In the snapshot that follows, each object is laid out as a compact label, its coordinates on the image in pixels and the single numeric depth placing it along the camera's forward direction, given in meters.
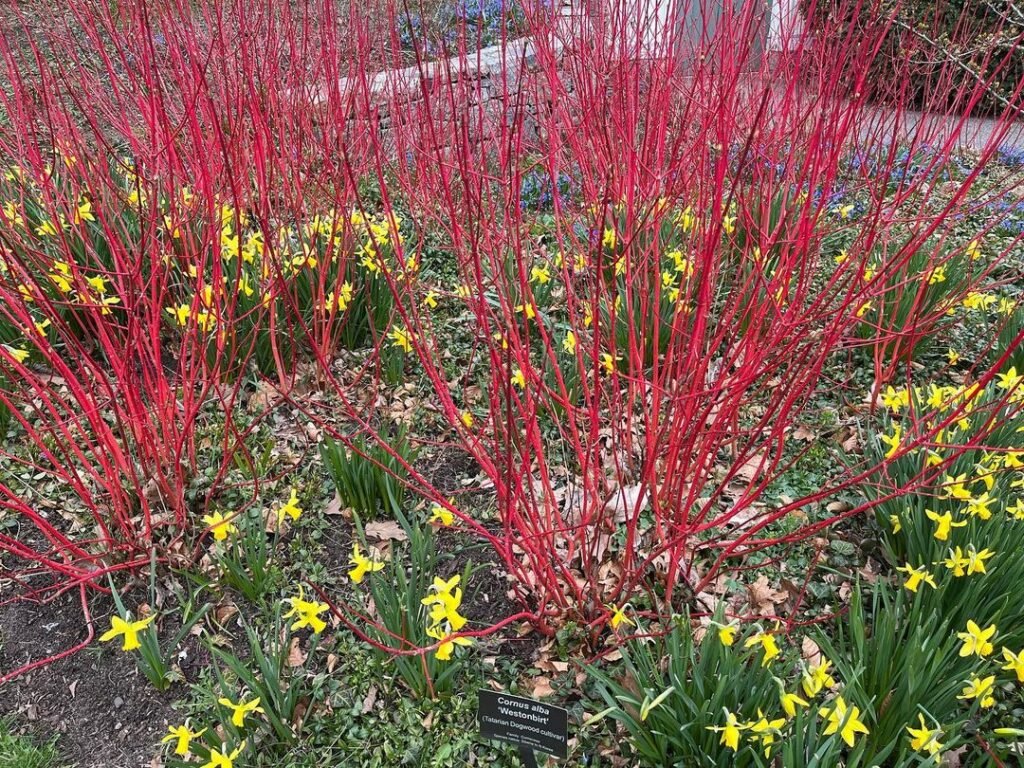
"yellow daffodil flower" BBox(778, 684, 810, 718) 1.37
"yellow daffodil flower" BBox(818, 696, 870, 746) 1.33
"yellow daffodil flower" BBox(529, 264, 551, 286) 3.07
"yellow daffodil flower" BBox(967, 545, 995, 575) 1.64
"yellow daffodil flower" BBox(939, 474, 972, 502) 1.82
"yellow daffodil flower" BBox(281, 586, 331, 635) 1.55
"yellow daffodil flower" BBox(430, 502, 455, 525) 1.85
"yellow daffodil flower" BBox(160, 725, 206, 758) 1.52
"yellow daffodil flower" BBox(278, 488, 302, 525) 1.88
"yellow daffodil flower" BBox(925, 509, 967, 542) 1.75
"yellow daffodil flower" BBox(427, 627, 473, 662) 1.52
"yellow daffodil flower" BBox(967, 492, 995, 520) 1.77
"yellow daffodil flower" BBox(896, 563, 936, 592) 1.66
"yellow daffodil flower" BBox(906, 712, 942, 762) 1.36
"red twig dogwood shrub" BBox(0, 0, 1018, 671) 1.73
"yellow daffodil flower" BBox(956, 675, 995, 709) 1.42
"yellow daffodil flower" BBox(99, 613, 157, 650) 1.65
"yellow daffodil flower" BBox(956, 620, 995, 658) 1.46
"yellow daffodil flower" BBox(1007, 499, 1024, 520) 1.81
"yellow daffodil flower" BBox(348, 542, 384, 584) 1.59
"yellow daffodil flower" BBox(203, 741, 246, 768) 1.51
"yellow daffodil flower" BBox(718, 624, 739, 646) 1.50
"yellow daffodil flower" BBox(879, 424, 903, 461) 2.06
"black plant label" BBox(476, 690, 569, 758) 1.51
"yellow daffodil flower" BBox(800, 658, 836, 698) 1.42
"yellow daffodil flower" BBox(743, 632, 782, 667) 1.48
